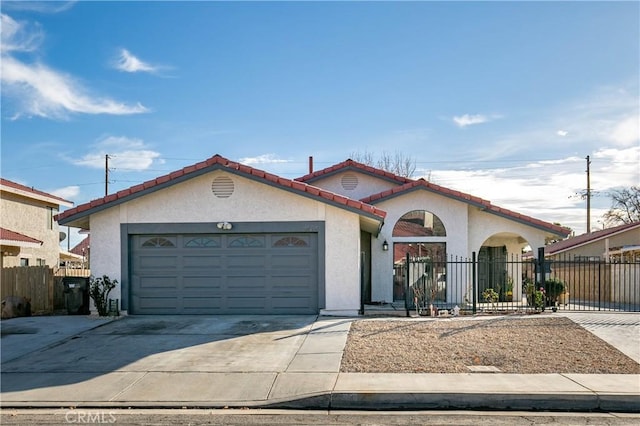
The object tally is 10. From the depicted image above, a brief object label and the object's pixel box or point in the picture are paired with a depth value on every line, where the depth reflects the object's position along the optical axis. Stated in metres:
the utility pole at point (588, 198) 46.88
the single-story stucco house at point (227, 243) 15.10
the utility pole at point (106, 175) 43.01
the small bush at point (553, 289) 16.55
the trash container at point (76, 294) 15.79
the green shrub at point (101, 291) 15.08
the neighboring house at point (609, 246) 26.45
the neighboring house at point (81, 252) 37.31
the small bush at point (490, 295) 17.15
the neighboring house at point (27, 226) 20.88
